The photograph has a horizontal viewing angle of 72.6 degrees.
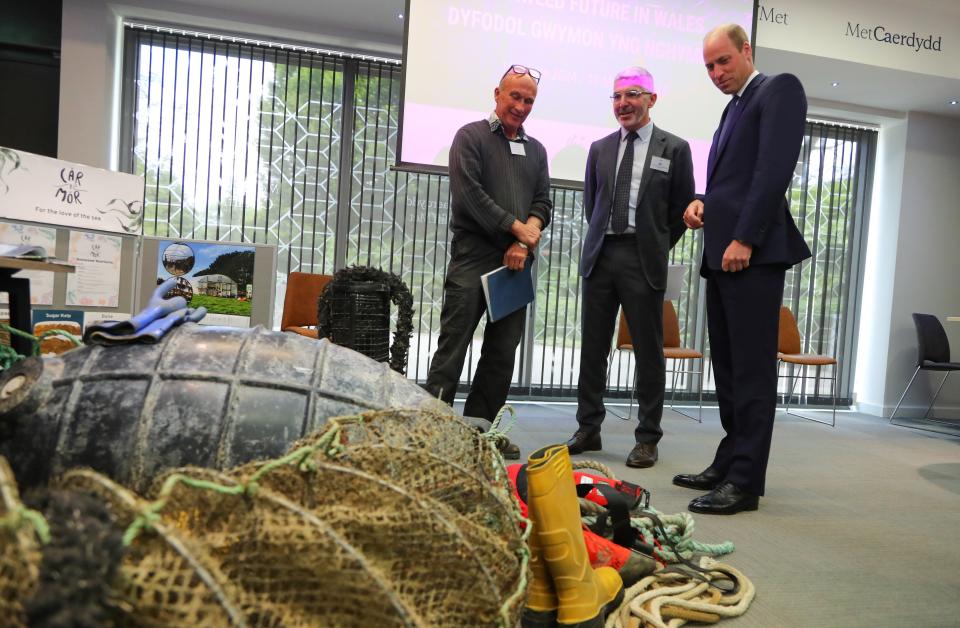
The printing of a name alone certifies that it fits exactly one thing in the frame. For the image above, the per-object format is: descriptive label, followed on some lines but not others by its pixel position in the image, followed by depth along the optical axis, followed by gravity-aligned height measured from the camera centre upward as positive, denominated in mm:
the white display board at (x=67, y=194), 2496 +281
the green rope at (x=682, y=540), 1712 -641
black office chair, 5340 -204
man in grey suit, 2730 +238
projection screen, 3746 +1384
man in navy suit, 2115 +242
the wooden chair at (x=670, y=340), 4496 -283
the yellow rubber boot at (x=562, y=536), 1159 -431
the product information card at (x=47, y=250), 2678 +32
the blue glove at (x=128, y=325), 901 -83
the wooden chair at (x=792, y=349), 4777 -304
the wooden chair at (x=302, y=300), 3959 -136
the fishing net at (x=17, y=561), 464 -216
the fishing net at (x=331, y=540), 539 -254
